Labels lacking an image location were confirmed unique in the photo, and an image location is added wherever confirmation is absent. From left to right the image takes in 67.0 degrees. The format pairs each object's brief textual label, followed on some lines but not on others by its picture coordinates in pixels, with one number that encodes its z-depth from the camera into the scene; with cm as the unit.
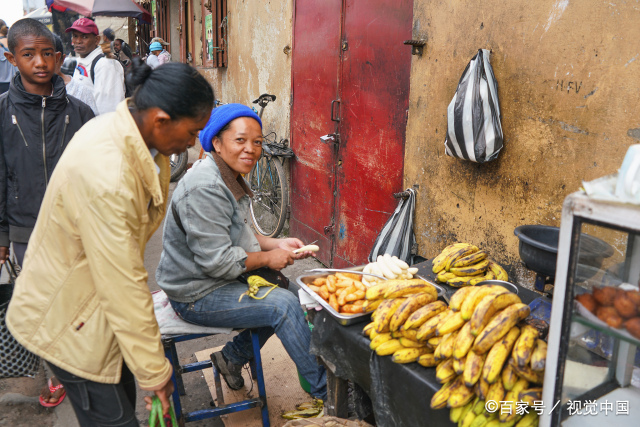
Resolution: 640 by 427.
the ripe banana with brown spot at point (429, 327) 178
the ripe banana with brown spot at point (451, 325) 172
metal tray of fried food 207
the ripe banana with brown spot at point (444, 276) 238
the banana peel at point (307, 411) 299
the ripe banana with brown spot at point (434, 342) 177
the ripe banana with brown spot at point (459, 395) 158
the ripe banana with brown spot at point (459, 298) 182
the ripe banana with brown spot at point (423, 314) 182
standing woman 157
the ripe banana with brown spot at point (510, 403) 153
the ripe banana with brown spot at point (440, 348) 168
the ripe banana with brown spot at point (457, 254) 241
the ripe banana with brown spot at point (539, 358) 153
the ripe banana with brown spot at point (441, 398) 162
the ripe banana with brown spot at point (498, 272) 241
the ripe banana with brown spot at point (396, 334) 190
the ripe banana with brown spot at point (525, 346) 155
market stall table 176
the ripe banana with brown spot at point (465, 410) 161
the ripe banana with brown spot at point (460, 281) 233
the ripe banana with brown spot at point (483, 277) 231
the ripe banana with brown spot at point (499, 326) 159
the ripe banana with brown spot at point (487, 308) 164
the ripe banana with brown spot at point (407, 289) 206
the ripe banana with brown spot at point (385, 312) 191
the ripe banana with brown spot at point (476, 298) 172
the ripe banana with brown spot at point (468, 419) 156
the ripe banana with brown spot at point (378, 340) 191
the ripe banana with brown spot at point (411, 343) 188
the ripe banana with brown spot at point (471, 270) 236
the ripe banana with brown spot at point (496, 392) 156
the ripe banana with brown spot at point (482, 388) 155
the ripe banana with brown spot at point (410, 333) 183
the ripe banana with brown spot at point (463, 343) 161
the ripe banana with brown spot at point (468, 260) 238
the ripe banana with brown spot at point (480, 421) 156
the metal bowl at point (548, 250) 144
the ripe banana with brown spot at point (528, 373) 156
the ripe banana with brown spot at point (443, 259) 245
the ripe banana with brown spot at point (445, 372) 165
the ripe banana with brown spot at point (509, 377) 157
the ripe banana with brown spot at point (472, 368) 155
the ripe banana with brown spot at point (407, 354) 182
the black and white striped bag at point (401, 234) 389
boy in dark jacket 296
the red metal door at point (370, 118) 395
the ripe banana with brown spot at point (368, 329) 198
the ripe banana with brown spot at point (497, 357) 154
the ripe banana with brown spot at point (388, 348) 188
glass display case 136
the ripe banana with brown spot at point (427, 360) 180
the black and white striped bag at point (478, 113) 299
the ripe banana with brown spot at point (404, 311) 186
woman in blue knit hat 248
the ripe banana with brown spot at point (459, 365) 160
